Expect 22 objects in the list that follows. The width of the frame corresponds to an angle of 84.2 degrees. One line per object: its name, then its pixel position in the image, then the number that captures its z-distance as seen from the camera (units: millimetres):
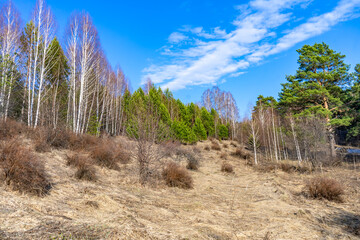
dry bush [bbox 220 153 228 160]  18778
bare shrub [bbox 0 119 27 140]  7609
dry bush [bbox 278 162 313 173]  12681
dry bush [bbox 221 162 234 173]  12795
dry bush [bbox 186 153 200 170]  12133
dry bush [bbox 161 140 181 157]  13454
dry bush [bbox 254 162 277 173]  13484
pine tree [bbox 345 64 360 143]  16484
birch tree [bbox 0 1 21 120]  12805
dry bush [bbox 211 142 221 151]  22286
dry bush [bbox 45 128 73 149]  8705
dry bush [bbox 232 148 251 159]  19484
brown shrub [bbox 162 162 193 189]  7520
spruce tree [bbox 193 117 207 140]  25812
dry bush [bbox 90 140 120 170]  8309
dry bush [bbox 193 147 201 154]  18912
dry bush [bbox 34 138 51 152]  7523
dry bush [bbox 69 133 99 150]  9400
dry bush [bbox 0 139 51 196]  4047
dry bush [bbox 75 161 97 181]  6155
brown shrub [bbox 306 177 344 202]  6512
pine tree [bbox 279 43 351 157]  16938
